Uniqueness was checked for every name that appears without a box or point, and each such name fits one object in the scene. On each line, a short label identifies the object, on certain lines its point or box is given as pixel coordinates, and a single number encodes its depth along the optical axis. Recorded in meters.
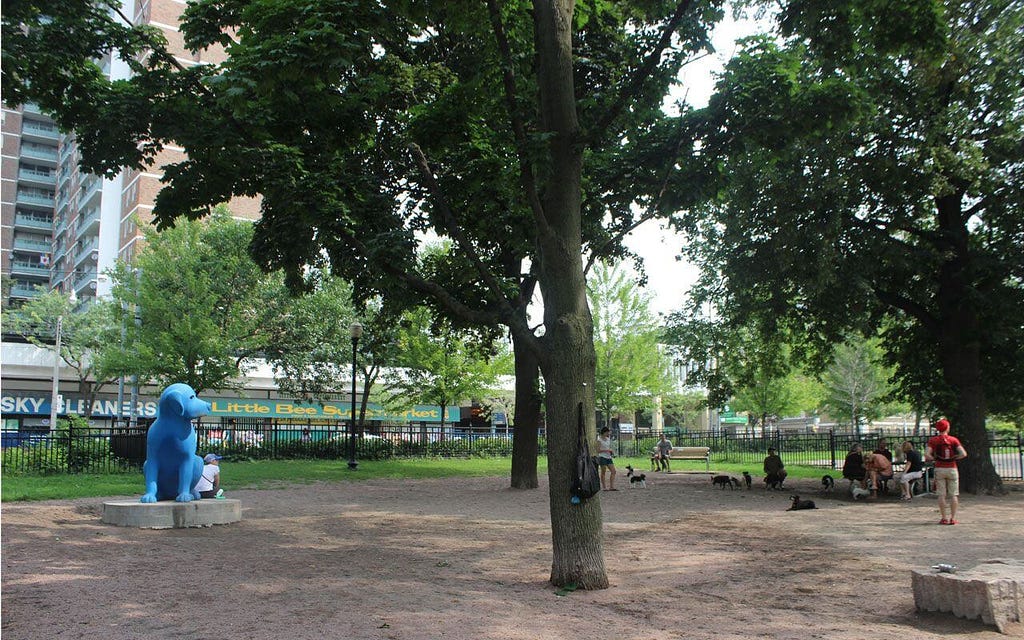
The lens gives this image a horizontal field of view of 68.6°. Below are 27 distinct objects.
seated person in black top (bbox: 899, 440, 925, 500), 16.38
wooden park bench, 27.22
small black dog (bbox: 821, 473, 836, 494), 18.20
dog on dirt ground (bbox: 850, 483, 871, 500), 16.52
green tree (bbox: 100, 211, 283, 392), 29.39
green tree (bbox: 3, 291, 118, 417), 41.50
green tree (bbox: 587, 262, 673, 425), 38.84
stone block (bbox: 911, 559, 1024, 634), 6.08
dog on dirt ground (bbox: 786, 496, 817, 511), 14.77
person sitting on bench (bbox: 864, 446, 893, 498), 16.97
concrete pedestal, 11.12
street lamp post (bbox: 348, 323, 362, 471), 24.14
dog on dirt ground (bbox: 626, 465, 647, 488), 19.48
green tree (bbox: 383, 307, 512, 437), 35.91
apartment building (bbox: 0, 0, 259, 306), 53.81
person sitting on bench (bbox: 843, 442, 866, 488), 16.92
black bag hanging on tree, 7.52
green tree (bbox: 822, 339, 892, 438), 44.22
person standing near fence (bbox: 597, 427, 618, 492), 16.92
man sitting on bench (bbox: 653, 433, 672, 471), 27.11
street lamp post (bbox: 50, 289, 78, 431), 37.66
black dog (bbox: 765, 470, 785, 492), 19.44
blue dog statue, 11.64
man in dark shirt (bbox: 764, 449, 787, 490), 19.41
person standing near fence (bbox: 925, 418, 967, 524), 12.19
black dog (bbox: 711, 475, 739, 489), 19.41
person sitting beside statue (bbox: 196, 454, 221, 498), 12.79
